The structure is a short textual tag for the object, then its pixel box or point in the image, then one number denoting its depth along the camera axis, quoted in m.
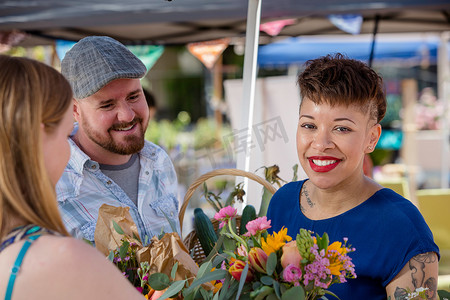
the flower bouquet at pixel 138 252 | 1.16
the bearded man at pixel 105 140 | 1.73
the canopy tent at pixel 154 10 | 2.62
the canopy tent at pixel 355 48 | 6.49
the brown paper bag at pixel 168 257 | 1.16
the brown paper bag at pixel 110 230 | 1.30
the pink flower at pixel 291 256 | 0.96
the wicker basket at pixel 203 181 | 1.65
